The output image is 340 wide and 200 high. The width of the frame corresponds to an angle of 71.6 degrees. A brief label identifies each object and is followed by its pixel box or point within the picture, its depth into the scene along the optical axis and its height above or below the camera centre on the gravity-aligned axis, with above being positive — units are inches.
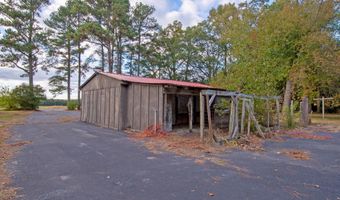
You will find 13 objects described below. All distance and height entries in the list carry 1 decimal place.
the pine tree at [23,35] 959.6 +289.2
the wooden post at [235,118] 340.9 -21.9
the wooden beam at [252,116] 372.2 -20.3
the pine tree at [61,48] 1130.0 +268.6
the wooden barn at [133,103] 418.6 +0.1
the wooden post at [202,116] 321.3 -17.5
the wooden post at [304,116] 581.3 -31.9
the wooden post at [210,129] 314.8 -35.5
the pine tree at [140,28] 1170.6 +379.0
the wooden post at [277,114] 463.7 -22.4
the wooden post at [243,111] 366.0 -13.0
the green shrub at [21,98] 918.4 +20.6
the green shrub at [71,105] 1095.7 -9.5
